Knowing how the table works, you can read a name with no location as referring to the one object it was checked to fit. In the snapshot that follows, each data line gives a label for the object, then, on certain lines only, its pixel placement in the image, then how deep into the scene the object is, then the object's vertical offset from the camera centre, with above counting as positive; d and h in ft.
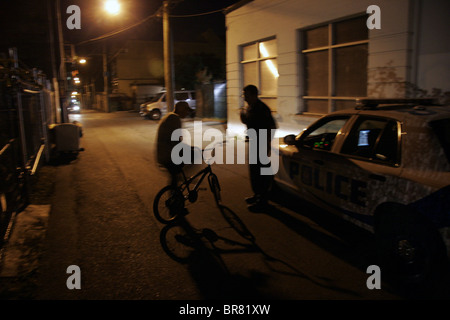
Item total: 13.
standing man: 19.58 -1.51
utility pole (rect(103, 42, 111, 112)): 144.71 +14.21
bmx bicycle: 18.26 -4.47
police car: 11.12 -2.50
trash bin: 38.78 -3.00
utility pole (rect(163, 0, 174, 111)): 54.54 +7.73
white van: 85.76 +0.38
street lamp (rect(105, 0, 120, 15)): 50.92 +13.66
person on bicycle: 18.47 -1.57
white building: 25.26 +4.30
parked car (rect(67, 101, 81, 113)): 124.47 +0.18
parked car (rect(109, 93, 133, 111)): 138.62 +1.83
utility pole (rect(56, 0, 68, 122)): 50.05 +4.84
